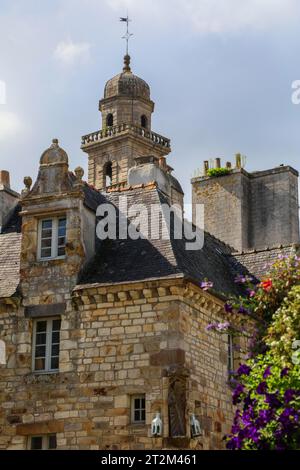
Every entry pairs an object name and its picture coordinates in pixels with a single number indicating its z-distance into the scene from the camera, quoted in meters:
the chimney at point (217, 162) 33.84
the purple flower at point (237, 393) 16.64
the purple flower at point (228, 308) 18.36
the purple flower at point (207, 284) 18.89
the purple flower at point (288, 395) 15.66
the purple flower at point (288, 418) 15.60
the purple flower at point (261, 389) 16.03
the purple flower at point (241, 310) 18.19
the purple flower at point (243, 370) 16.66
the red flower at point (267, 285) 18.64
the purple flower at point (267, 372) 16.16
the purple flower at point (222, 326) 18.03
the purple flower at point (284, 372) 15.98
